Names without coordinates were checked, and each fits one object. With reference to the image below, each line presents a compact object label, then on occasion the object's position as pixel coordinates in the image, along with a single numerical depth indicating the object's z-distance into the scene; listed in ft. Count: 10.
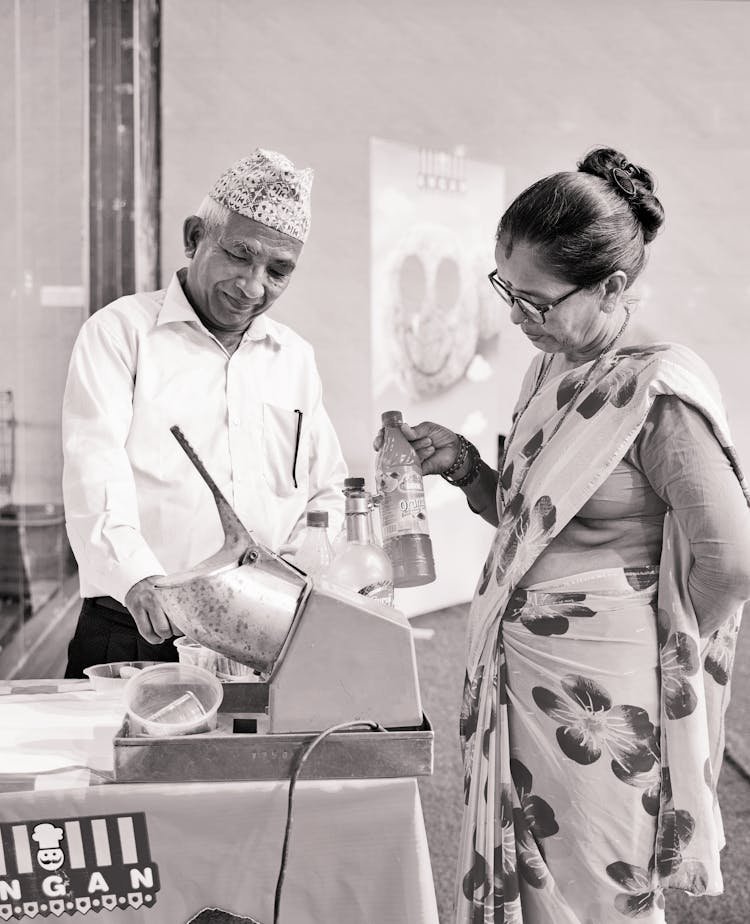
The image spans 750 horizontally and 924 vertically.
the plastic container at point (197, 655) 4.46
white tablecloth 3.73
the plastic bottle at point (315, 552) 4.96
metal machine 3.69
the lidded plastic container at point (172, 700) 3.77
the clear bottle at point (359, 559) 4.70
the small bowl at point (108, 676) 4.58
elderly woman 4.46
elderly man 5.56
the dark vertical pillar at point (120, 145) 12.41
